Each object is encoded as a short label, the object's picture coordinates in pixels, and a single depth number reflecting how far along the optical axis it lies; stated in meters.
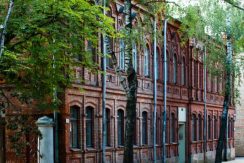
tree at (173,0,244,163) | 32.78
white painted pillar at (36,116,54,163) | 17.00
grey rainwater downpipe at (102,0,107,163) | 27.66
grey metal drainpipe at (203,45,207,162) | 44.23
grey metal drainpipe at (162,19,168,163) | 34.63
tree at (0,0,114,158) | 17.05
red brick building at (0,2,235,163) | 26.17
